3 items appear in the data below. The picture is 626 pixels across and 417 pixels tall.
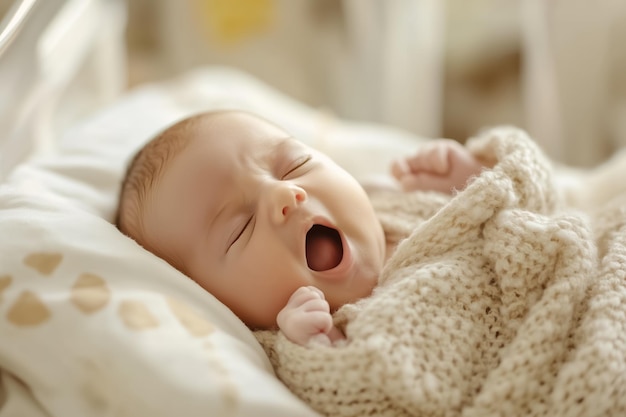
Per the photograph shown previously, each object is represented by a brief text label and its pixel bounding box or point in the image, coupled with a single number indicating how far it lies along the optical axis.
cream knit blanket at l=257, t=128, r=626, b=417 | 0.46
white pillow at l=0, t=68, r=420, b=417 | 0.45
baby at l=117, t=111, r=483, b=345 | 0.50
